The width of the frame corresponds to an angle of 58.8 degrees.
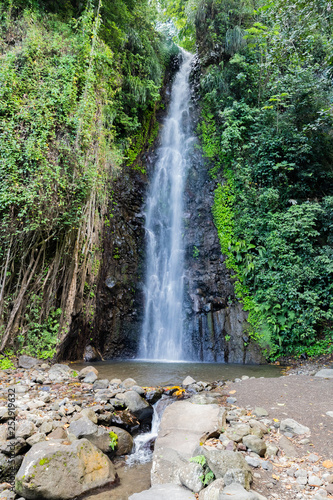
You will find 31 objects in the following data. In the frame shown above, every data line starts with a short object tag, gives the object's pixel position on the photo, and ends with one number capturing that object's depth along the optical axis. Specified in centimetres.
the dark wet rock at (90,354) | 862
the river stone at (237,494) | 217
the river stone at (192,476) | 259
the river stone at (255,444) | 306
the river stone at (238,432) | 332
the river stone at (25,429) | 333
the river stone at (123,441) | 381
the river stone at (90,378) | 555
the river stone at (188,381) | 574
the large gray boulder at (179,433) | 299
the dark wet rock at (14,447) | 314
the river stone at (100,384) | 523
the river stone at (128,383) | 537
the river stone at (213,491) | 234
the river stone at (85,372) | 590
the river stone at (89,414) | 394
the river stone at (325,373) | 604
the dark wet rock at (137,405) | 452
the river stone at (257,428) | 340
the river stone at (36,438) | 327
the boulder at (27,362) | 621
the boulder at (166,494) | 250
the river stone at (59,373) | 557
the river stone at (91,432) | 358
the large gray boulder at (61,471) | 274
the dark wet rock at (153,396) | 500
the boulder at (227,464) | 253
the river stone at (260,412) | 396
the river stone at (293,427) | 340
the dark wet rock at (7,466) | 301
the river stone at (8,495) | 277
